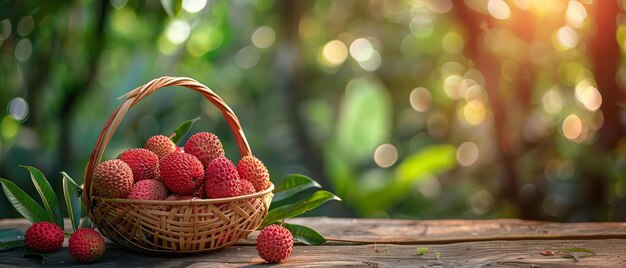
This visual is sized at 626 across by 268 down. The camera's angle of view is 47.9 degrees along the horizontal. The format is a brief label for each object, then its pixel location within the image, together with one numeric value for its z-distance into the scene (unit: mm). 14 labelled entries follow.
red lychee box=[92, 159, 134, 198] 1184
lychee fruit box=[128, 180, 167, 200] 1190
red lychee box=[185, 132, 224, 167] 1299
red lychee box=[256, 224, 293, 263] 1233
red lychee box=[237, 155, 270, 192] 1295
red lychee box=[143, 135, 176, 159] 1361
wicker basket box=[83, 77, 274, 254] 1184
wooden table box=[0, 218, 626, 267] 1264
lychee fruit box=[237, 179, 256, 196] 1241
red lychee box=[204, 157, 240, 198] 1217
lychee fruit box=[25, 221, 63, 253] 1282
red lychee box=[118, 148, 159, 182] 1273
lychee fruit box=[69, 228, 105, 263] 1214
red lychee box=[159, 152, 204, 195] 1208
